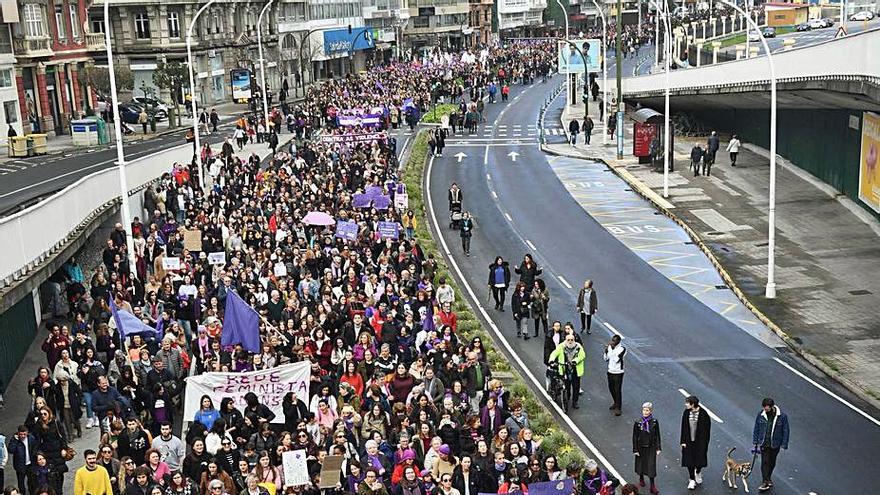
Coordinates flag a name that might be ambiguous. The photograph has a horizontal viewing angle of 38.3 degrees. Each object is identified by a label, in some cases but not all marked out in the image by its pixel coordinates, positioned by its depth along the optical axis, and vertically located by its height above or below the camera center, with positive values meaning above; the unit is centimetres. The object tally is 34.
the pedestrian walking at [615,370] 2216 -660
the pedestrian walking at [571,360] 2248 -649
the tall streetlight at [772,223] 3047 -584
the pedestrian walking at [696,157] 4922 -658
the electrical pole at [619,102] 5572 -513
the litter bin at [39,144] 6034 -596
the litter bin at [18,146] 5953 -593
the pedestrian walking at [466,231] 3717 -677
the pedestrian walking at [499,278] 3027 -668
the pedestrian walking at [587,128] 6139 -658
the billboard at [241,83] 7888 -470
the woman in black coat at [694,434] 1875 -656
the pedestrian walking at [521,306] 2767 -676
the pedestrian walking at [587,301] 2728 -662
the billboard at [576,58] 7438 -393
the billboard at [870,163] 3741 -556
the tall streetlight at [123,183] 2852 -385
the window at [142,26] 8494 -93
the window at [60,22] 7265 -36
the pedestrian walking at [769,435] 1852 -657
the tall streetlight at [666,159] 4472 -603
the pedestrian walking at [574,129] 6184 -666
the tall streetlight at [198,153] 4202 -485
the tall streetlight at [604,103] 6092 -595
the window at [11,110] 6612 -476
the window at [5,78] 6581 -307
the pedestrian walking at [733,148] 5050 -648
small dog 1900 -722
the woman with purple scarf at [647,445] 1875 -667
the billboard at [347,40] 11091 -342
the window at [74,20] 7512 -33
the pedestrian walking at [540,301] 2767 -665
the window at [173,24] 8612 -94
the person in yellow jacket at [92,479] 1606 -580
